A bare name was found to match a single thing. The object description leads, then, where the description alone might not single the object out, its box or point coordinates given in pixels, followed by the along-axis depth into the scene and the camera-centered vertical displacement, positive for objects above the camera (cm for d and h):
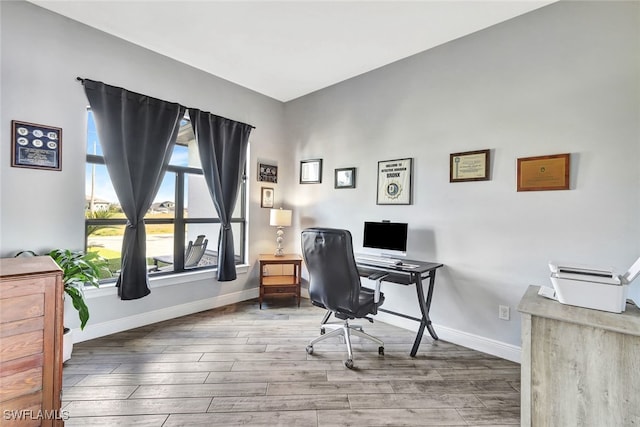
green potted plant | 203 -48
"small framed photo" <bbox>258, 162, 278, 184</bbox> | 388 +59
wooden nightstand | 347 -89
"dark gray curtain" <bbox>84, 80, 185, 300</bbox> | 252 +55
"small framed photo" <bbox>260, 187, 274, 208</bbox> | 392 +24
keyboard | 253 -45
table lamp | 371 -7
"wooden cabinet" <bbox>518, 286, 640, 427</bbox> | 125 -71
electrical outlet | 231 -79
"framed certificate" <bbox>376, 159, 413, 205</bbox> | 291 +38
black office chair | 212 -51
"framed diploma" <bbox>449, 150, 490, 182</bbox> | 243 +48
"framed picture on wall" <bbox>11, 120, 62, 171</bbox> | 213 +51
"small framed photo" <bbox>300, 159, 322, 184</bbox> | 374 +61
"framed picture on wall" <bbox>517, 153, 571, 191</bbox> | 206 +37
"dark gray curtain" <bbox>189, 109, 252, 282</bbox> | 323 +60
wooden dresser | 127 -66
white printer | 136 -34
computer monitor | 278 -23
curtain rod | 241 +115
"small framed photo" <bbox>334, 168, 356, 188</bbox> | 337 +47
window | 260 -4
